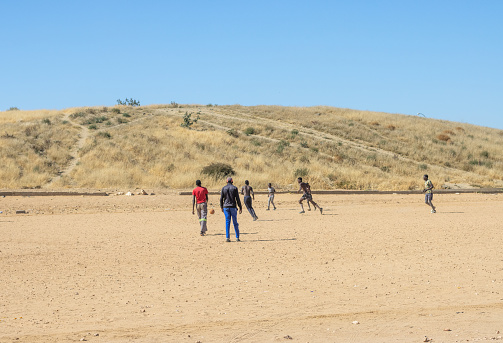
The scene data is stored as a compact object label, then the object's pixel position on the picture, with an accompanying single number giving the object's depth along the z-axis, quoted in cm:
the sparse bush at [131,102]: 9288
